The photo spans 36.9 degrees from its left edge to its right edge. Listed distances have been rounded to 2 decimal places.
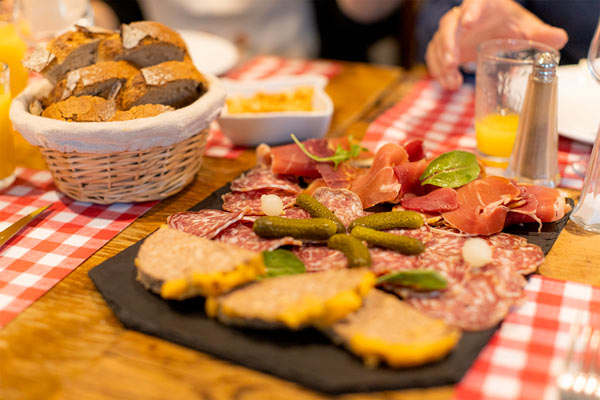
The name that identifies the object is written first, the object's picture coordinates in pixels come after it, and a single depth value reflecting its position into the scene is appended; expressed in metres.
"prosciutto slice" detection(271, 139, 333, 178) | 0.76
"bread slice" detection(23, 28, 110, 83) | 0.73
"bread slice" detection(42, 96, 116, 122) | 0.69
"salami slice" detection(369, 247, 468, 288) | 0.61
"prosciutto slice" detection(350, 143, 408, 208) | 0.71
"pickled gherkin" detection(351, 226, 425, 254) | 0.63
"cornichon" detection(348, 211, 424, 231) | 0.66
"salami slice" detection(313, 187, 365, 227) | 0.69
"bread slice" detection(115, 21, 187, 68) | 0.74
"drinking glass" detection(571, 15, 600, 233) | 0.69
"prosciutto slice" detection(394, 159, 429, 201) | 0.72
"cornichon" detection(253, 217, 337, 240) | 0.64
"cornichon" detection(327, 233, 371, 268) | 0.61
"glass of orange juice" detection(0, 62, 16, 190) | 0.75
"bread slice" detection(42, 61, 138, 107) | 0.71
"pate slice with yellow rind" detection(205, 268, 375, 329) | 0.55
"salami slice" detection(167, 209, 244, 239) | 0.66
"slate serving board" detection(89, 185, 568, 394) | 0.53
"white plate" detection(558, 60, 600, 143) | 0.85
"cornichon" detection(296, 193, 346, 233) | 0.66
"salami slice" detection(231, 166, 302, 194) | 0.73
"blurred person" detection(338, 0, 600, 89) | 0.87
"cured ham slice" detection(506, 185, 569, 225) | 0.69
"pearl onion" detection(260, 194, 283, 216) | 0.68
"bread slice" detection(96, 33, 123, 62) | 0.74
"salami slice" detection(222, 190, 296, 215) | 0.71
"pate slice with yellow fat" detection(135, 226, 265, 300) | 0.57
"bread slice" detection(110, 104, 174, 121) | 0.70
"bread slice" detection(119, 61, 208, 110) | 0.71
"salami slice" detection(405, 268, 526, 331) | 0.57
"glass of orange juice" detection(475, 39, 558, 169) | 0.81
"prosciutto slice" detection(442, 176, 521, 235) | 0.67
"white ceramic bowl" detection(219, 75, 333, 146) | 0.84
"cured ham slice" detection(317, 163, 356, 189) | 0.74
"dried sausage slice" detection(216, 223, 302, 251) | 0.64
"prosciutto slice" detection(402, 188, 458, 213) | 0.69
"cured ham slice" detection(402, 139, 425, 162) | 0.76
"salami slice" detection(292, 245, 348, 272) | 0.62
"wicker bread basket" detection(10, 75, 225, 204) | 0.68
